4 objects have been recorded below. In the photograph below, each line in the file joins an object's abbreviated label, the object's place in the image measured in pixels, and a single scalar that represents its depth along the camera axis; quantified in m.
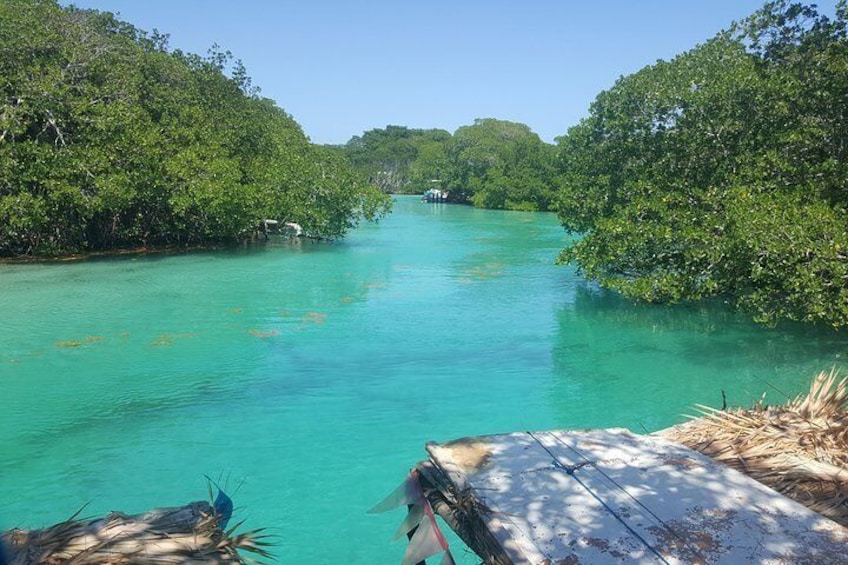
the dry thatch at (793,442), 3.46
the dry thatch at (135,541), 2.65
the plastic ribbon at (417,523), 3.12
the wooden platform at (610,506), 2.67
